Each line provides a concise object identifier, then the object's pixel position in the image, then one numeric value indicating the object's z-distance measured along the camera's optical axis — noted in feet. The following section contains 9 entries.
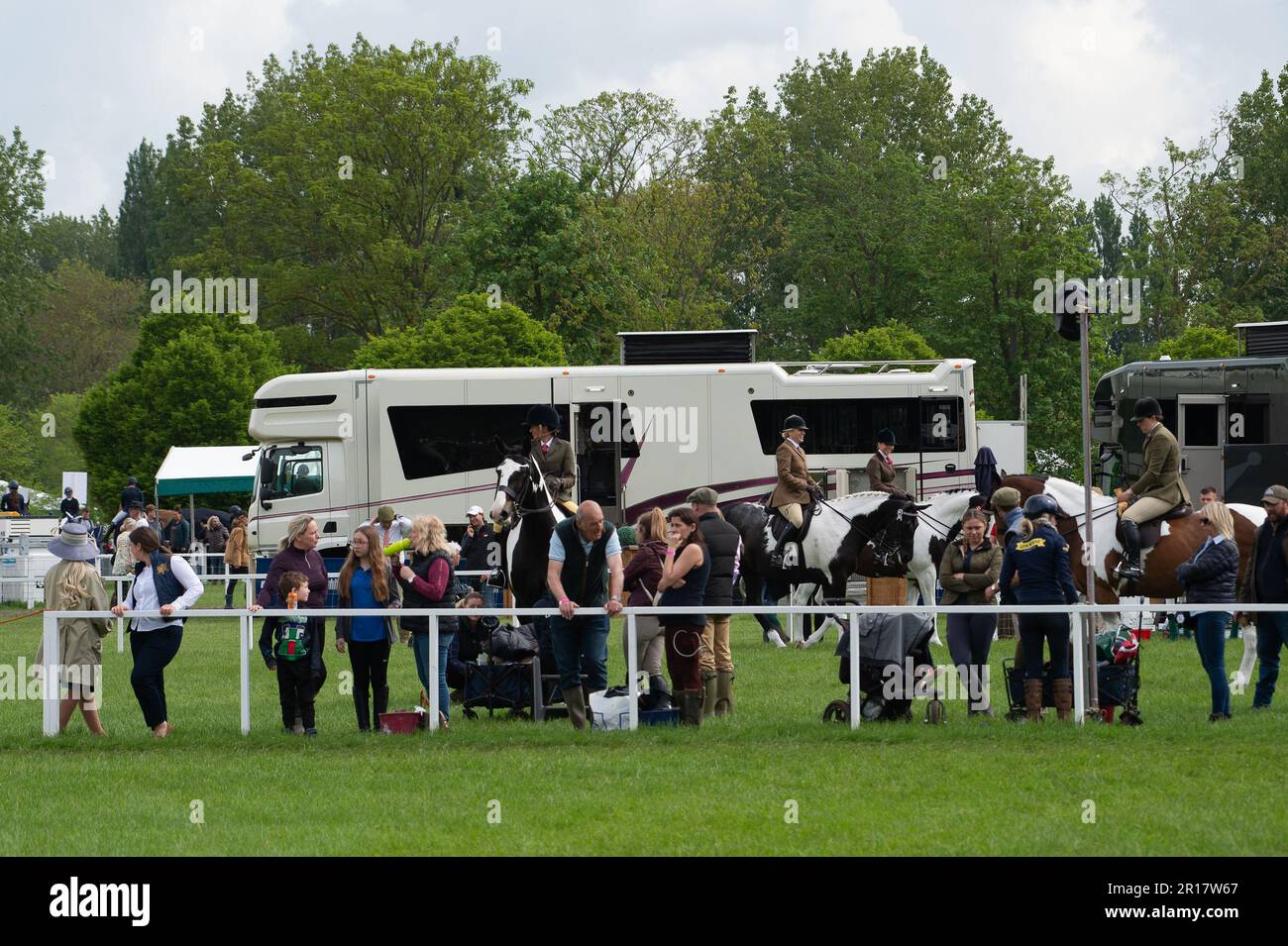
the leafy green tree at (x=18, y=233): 224.53
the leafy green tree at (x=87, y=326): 294.05
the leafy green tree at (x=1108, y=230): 313.53
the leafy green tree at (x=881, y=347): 169.89
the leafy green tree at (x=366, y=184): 194.18
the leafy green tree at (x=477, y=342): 148.88
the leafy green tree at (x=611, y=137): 196.24
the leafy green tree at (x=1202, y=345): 159.02
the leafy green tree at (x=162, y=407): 172.45
